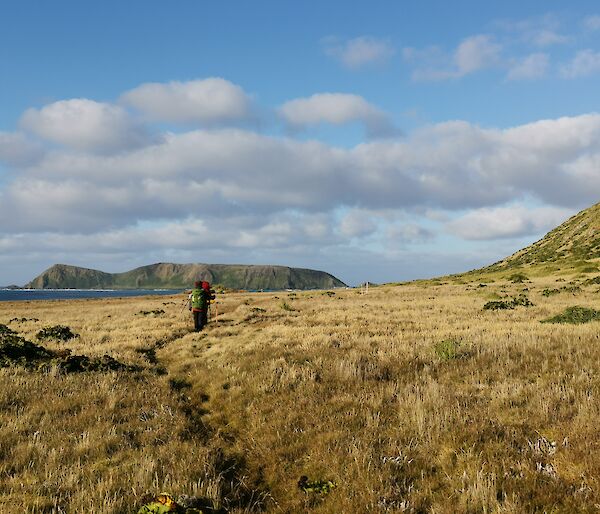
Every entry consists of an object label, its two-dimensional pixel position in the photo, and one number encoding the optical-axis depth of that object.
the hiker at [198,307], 22.83
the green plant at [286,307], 32.54
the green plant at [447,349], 11.59
